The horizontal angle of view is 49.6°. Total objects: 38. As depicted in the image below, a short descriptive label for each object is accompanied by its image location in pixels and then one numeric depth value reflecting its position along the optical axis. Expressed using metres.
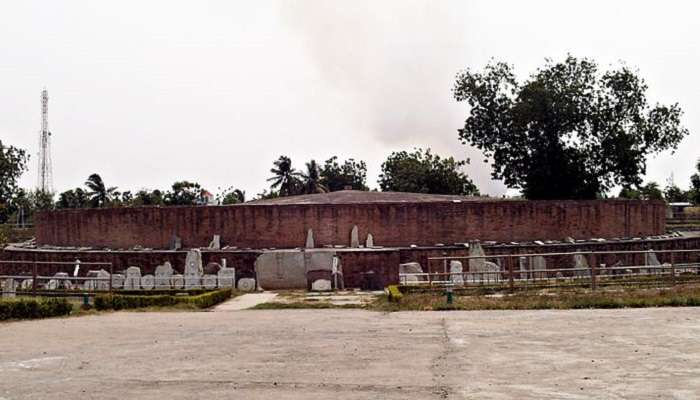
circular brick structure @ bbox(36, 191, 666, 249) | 27.67
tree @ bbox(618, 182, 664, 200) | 58.25
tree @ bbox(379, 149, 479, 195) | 52.25
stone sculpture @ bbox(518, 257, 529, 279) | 22.31
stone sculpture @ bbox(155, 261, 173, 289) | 21.65
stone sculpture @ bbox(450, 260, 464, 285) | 18.61
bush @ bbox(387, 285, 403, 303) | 15.28
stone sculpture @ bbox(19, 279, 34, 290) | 21.45
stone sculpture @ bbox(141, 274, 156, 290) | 21.56
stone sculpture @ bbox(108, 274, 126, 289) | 21.48
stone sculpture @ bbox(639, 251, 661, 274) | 24.73
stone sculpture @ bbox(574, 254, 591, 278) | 23.45
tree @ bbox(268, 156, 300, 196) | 63.88
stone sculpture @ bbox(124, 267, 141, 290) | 21.20
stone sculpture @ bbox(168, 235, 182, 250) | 28.91
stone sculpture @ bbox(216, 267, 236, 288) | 20.72
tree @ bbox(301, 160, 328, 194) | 62.50
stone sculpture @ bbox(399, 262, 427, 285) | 21.08
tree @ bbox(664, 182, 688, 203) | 73.12
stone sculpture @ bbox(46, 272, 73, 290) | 21.74
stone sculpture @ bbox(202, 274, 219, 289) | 20.83
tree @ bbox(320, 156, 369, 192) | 66.44
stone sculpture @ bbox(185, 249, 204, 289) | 22.24
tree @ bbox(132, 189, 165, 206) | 60.69
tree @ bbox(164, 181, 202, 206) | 64.12
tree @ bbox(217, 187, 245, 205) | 65.83
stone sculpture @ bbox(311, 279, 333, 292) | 20.03
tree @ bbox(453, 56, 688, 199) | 35.31
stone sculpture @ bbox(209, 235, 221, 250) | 27.97
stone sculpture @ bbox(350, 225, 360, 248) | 26.90
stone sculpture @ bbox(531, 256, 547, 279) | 22.93
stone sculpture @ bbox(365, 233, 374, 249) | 26.61
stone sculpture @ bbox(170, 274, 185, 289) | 20.82
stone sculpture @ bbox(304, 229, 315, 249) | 27.01
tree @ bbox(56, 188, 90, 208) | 66.81
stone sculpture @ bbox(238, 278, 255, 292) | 21.31
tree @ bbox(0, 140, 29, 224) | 50.94
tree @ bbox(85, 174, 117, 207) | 66.81
